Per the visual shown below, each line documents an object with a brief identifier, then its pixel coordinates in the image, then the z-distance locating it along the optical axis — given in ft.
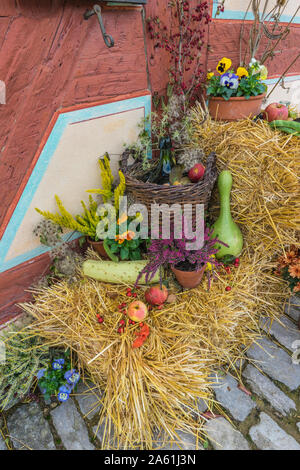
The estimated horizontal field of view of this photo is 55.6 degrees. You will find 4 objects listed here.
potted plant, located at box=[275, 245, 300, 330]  6.39
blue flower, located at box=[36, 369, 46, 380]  5.98
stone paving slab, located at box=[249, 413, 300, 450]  4.98
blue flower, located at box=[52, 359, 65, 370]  6.05
